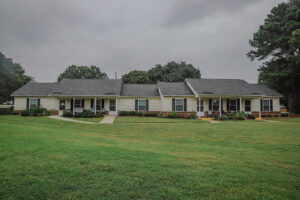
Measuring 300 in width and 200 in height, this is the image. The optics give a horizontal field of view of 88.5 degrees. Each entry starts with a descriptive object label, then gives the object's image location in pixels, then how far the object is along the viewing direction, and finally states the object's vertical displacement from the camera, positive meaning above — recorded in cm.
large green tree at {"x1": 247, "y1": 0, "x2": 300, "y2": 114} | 2095 +783
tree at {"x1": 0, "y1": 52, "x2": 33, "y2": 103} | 2366 +490
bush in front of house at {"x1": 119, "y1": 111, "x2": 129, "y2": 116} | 2062 -125
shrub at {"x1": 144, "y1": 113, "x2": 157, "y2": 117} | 2067 -142
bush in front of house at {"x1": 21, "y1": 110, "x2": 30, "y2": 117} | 1818 -100
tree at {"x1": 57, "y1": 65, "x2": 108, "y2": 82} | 4372 +917
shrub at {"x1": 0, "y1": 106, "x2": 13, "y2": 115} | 2108 -103
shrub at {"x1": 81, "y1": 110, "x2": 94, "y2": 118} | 1802 -119
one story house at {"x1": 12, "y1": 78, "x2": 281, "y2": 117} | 2033 +71
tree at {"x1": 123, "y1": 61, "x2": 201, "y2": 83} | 3607 +734
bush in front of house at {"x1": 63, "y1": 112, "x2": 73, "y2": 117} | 1836 -118
